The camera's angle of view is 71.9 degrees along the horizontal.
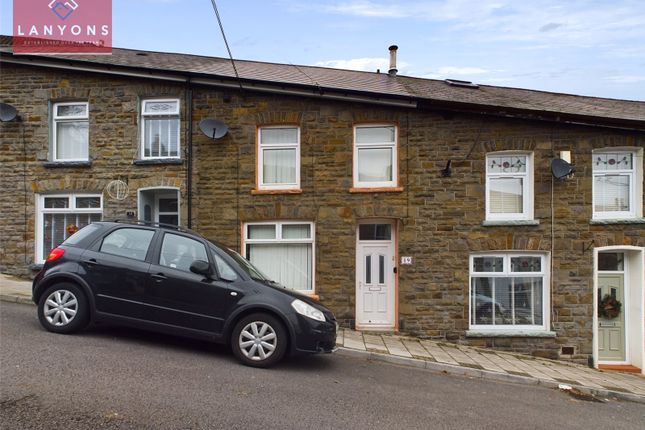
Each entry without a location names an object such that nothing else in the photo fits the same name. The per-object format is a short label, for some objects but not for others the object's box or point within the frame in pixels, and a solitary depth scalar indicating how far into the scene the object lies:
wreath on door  10.25
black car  5.92
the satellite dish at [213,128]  10.11
